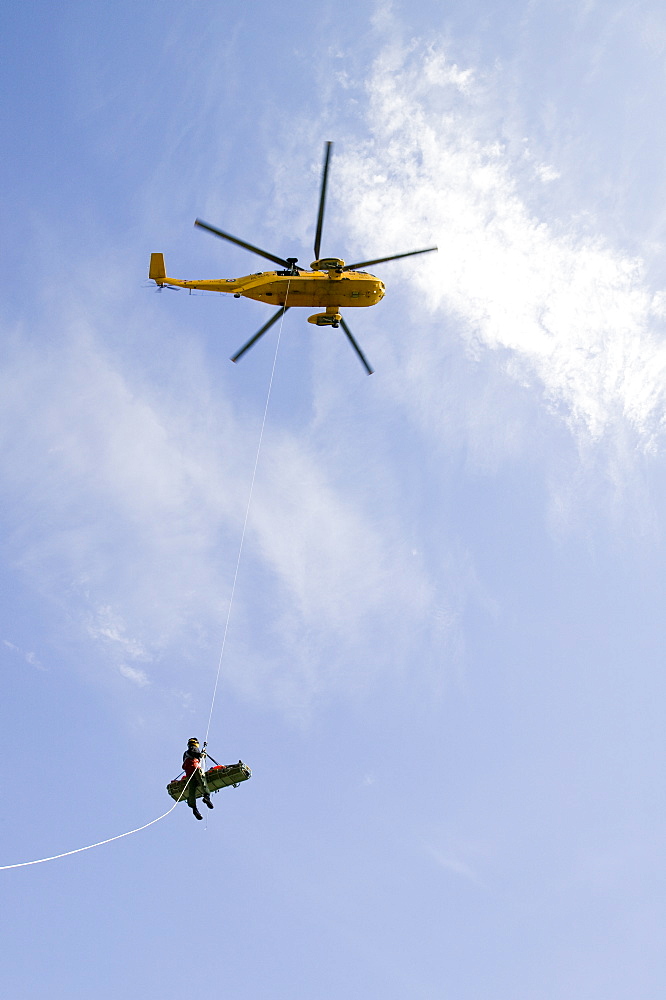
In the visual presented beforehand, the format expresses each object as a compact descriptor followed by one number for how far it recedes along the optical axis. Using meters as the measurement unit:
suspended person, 18.28
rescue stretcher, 18.20
